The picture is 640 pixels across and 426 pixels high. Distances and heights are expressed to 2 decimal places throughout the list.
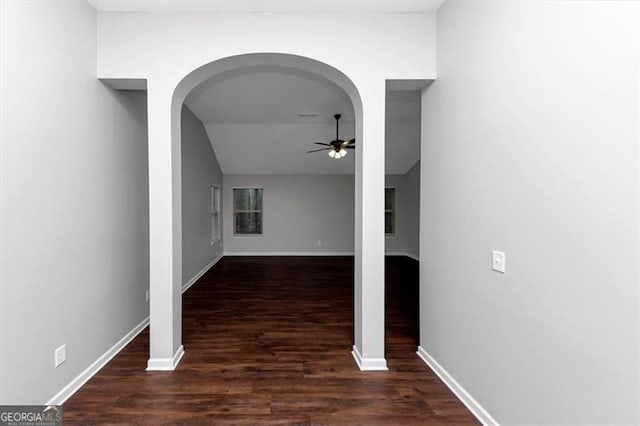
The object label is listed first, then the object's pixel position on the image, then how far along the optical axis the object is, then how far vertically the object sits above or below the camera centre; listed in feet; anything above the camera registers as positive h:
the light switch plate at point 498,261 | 6.03 -1.05
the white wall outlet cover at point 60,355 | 7.01 -3.26
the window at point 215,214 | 24.27 -0.48
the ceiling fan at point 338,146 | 17.42 +3.43
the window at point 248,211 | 28.17 -0.29
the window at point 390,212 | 29.09 -0.43
